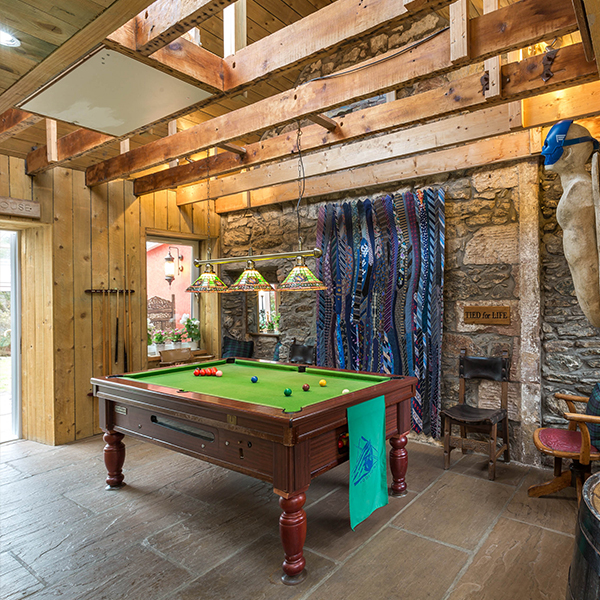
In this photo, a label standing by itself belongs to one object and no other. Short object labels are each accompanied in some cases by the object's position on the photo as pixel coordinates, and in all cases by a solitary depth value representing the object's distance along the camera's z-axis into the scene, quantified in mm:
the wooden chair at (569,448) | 2629
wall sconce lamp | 5566
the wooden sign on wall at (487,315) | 3590
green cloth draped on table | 2423
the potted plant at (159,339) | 5297
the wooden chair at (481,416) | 3250
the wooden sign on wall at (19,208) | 3777
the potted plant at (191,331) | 5645
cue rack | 4500
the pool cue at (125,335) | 4660
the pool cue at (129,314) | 4719
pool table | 2119
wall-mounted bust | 2803
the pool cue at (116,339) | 4555
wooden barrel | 1178
